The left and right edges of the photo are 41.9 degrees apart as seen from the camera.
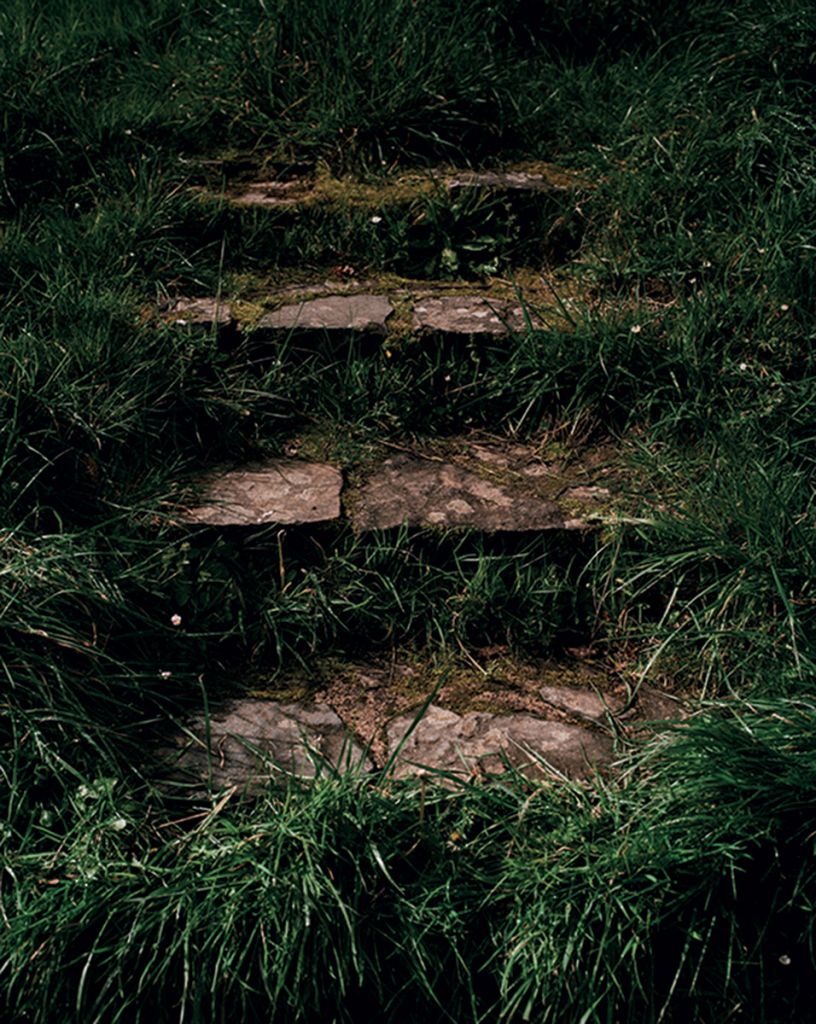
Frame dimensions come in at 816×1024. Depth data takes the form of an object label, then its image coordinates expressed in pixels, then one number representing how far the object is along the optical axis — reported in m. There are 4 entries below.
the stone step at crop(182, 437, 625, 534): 2.73
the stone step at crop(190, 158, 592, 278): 3.54
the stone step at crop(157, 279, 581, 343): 3.14
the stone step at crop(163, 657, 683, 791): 2.25
